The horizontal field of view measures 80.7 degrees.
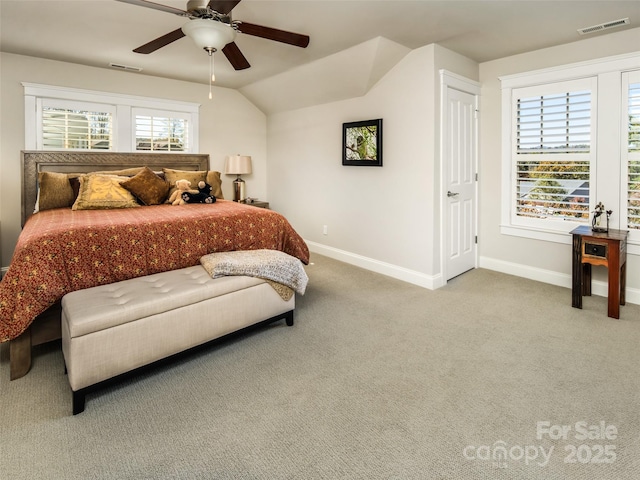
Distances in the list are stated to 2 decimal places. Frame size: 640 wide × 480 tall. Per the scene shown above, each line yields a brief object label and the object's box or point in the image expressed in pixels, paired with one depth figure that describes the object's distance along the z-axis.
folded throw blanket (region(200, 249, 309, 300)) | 2.62
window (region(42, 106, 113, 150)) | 4.31
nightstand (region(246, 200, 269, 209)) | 5.53
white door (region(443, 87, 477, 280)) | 3.89
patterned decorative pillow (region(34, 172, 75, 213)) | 3.76
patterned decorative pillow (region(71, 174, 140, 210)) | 3.60
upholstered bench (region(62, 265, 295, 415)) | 1.93
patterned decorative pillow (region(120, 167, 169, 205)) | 3.94
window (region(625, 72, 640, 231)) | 3.24
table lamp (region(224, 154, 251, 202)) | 5.52
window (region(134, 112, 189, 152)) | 4.91
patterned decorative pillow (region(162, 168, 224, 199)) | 4.48
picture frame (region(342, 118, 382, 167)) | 4.20
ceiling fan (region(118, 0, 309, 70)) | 2.33
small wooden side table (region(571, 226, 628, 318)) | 3.00
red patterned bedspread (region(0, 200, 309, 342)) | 2.19
